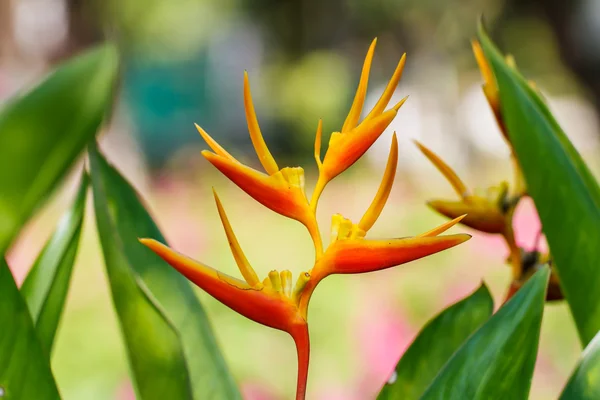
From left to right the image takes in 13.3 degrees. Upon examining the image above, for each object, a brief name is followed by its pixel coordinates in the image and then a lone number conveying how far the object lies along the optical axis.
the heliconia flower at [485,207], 1.17
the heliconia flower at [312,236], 1.04
